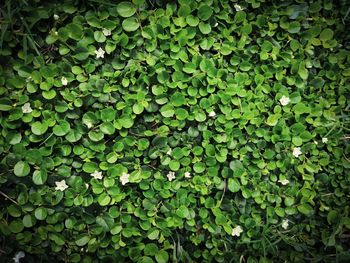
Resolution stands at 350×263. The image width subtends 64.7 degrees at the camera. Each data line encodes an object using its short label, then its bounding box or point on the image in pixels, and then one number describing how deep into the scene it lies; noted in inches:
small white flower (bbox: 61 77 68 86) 11.2
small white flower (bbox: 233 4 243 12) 12.3
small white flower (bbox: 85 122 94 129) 11.3
